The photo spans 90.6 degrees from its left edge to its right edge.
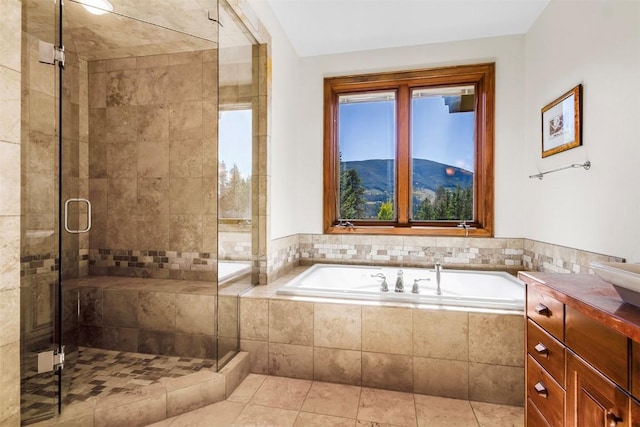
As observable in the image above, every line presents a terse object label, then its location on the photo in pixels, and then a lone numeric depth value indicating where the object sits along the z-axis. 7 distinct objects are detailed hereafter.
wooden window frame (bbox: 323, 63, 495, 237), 2.90
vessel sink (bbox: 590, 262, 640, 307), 0.83
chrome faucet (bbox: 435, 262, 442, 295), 2.51
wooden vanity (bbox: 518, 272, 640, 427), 0.79
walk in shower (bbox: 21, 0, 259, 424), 1.56
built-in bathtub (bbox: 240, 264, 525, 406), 1.83
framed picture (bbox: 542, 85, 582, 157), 1.98
